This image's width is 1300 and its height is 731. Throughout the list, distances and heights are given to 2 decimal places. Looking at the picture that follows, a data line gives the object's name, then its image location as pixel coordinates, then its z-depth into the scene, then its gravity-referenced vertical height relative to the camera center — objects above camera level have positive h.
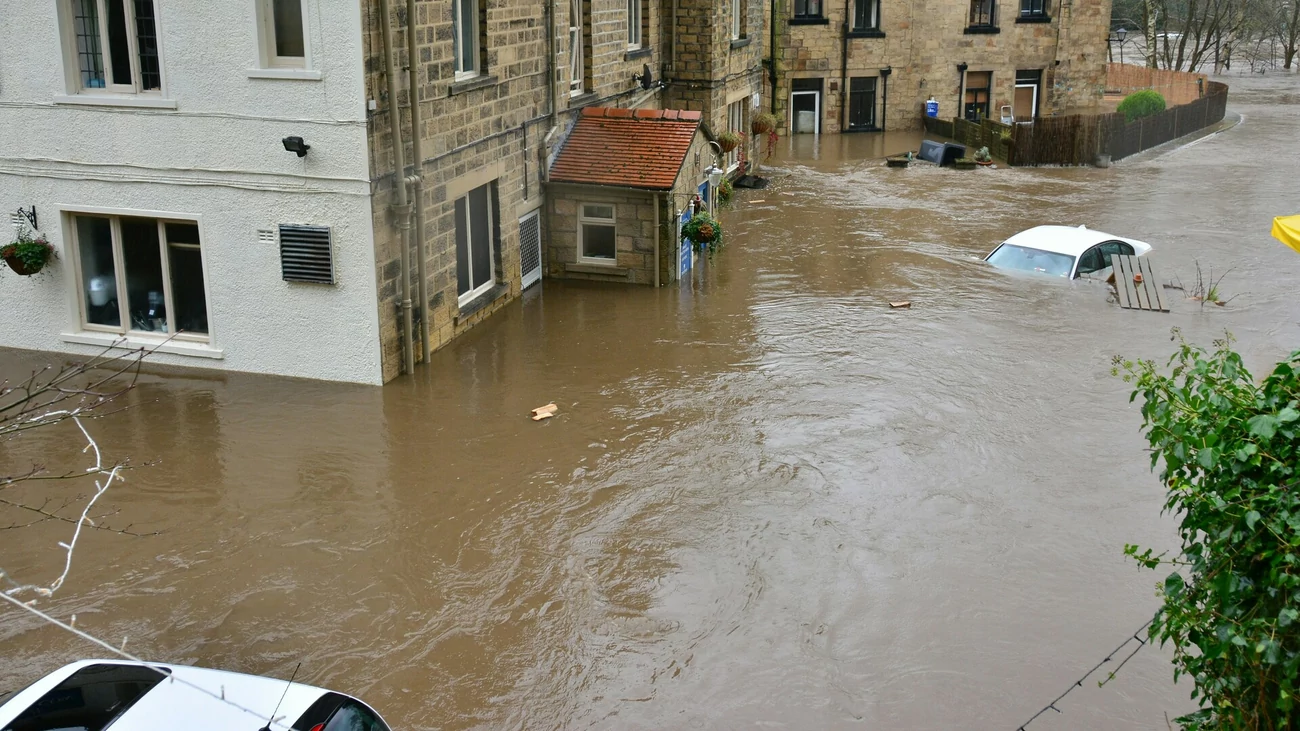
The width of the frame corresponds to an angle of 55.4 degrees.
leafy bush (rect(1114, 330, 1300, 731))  5.45 -2.24
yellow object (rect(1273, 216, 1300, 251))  16.70 -2.73
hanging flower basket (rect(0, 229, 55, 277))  15.22 -2.66
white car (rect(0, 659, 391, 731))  6.09 -3.29
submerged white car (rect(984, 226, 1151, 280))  20.53 -3.71
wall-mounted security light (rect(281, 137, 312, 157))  14.02 -1.27
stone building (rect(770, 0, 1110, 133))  38.56 -1.04
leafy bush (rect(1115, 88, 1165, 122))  37.31 -2.36
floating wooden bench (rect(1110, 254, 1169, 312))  19.34 -4.04
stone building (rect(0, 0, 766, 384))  14.25 -1.70
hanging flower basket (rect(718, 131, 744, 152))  26.03 -2.33
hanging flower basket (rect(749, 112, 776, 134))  30.84 -2.34
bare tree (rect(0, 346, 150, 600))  11.63 -4.39
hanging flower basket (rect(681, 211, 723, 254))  20.59 -3.26
